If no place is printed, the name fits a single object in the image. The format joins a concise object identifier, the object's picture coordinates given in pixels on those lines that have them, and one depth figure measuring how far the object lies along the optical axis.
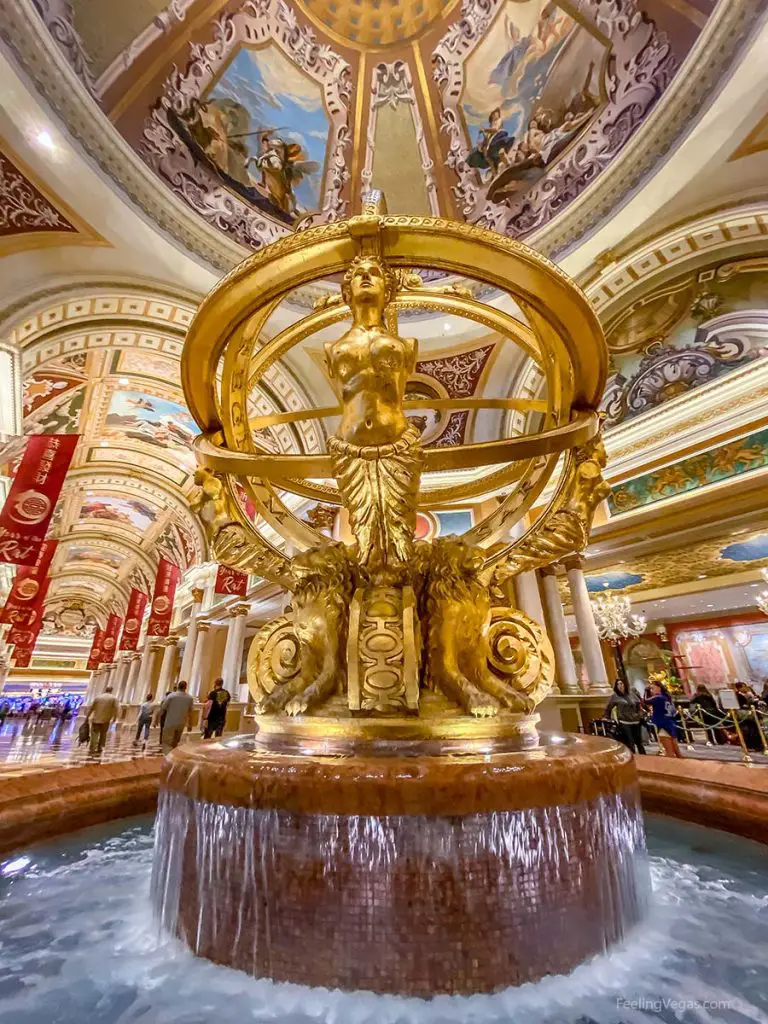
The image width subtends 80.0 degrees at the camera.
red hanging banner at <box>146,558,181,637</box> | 13.94
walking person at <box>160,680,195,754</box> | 5.88
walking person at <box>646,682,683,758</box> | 5.82
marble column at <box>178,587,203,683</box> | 13.93
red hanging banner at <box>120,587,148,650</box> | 17.78
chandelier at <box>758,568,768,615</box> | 10.28
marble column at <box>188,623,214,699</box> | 13.48
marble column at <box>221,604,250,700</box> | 11.57
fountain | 1.14
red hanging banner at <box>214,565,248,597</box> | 10.23
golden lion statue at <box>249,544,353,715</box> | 1.91
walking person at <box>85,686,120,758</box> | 7.38
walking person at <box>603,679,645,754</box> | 5.27
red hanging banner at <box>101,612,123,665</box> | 20.94
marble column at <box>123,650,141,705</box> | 23.51
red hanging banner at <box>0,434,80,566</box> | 6.50
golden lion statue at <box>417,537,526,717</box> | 1.85
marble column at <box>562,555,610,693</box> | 7.61
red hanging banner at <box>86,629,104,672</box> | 23.23
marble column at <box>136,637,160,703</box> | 20.80
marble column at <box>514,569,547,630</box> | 8.27
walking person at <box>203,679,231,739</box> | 6.59
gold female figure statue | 2.05
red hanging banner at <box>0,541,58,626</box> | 9.75
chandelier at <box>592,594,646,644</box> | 12.60
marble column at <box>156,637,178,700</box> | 18.22
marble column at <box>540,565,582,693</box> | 7.84
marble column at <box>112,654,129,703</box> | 25.45
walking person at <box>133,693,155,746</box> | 11.10
